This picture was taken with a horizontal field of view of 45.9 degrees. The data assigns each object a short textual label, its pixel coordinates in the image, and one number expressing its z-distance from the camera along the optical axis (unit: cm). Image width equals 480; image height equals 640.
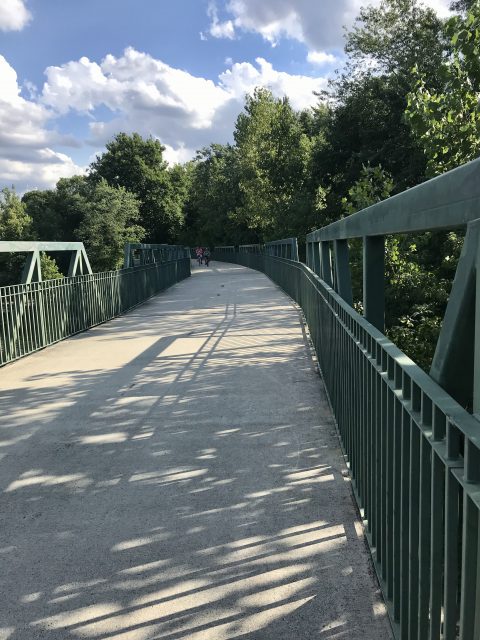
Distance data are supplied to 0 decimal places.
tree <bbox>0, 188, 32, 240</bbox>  5488
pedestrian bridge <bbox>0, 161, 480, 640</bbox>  205
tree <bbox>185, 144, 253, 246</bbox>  6056
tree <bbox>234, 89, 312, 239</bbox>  3819
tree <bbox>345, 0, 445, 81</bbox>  2961
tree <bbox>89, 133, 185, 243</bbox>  6397
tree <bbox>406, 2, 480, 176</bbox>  839
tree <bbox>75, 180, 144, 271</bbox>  4553
